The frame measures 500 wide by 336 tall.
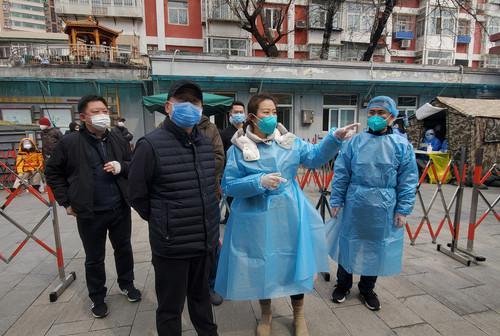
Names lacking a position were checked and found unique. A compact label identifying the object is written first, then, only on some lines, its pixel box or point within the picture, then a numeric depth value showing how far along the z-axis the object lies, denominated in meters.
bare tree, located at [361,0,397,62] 13.05
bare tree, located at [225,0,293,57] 14.84
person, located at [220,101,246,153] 4.16
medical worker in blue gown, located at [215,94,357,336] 2.10
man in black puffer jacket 1.83
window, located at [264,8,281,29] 22.81
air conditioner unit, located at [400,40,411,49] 26.77
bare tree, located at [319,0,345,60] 14.15
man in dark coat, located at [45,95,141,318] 2.47
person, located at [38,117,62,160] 7.50
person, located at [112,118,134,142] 2.85
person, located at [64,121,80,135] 6.96
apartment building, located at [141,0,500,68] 21.27
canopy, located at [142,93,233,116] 7.27
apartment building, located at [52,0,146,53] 19.98
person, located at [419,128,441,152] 9.73
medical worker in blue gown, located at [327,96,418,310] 2.49
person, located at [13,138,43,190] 7.67
